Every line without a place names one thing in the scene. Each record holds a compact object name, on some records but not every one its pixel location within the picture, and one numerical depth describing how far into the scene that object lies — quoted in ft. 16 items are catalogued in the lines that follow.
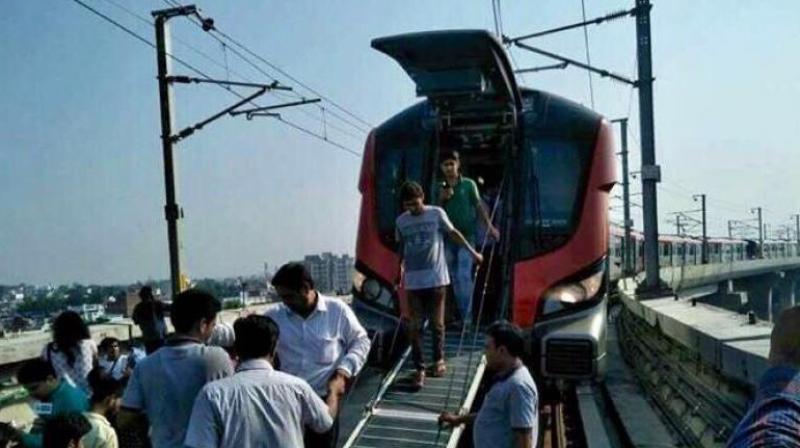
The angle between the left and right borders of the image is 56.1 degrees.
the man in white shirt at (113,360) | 18.04
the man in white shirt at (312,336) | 12.96
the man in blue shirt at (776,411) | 4.36
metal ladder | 16.33
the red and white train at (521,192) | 20.61
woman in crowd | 17.40
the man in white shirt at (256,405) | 9.32
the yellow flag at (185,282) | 38.52
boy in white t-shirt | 18.83
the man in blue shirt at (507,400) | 12.06
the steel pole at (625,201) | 78.84
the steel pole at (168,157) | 38.40
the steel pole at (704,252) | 131.83
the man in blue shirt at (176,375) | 10.34
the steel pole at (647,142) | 34.40
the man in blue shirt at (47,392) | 13.91
